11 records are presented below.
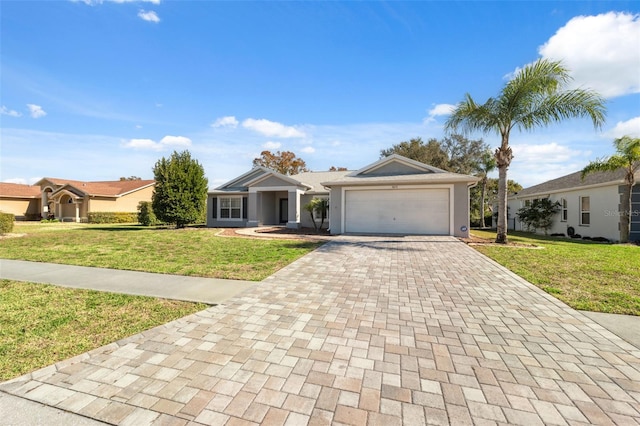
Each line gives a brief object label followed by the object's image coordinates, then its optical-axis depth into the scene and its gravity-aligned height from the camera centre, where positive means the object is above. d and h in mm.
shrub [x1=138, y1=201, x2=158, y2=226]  22891 -43
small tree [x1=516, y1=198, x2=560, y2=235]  19375 -27
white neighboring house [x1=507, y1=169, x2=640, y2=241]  14219 +510
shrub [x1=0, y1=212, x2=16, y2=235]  14734 -503
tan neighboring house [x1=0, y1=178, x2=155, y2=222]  29422 +1827
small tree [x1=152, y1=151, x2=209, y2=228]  18516 +1726
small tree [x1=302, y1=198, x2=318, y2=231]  17562 +392
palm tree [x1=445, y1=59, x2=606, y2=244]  10953 +4465
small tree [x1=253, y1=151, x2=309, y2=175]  43344 +8245
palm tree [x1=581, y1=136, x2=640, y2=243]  12788 +2319
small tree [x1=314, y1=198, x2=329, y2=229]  17441 +391
